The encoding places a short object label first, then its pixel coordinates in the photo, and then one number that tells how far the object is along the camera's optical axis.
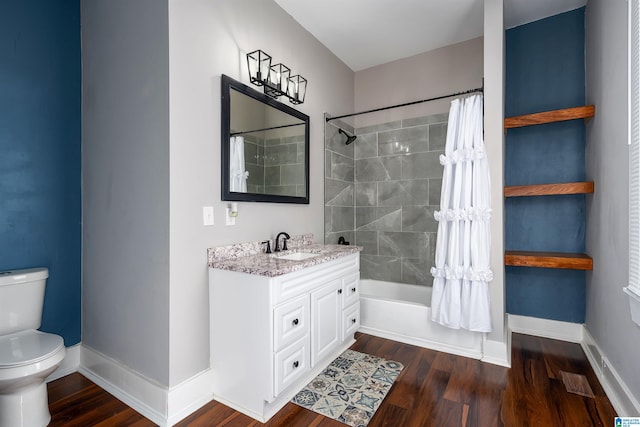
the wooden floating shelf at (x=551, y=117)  2.35
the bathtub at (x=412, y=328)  2.44
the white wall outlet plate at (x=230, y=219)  2.05
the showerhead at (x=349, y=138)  3.47
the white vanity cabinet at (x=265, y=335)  1.70
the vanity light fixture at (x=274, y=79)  2.20
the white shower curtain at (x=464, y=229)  2.29
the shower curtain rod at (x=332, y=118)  3.04
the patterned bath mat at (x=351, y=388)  1.76
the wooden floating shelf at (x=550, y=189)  2.38
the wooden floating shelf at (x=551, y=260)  2.38
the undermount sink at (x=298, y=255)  2.35
